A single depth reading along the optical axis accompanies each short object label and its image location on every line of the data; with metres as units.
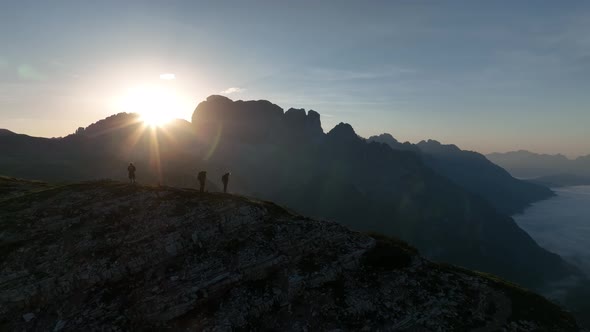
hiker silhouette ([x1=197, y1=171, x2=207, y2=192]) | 38.31
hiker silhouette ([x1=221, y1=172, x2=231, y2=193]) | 42.18
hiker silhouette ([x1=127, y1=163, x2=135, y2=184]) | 41.45
